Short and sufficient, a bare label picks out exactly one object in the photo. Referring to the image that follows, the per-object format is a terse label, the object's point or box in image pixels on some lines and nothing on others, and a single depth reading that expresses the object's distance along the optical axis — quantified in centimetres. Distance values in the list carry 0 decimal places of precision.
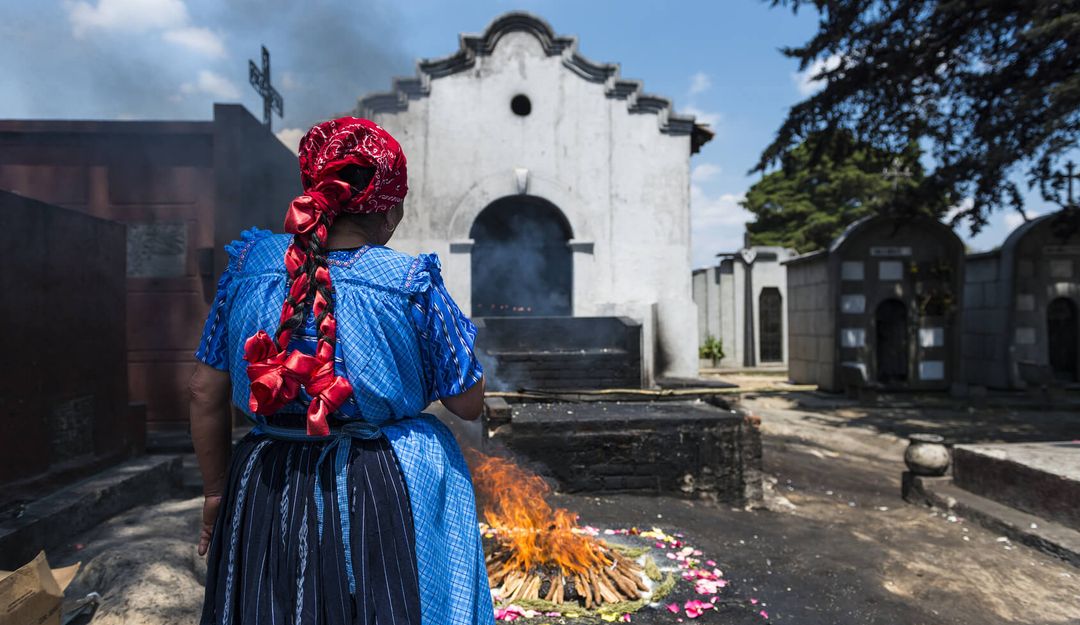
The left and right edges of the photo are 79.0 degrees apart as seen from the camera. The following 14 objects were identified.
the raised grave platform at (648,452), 633
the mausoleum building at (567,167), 1199
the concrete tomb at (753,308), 2325
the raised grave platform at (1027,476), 511
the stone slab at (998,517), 482
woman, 170
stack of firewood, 383
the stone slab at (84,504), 389
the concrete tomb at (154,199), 830
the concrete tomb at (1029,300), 1504
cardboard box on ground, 243
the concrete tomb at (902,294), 1479
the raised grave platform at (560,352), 920
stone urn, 640
